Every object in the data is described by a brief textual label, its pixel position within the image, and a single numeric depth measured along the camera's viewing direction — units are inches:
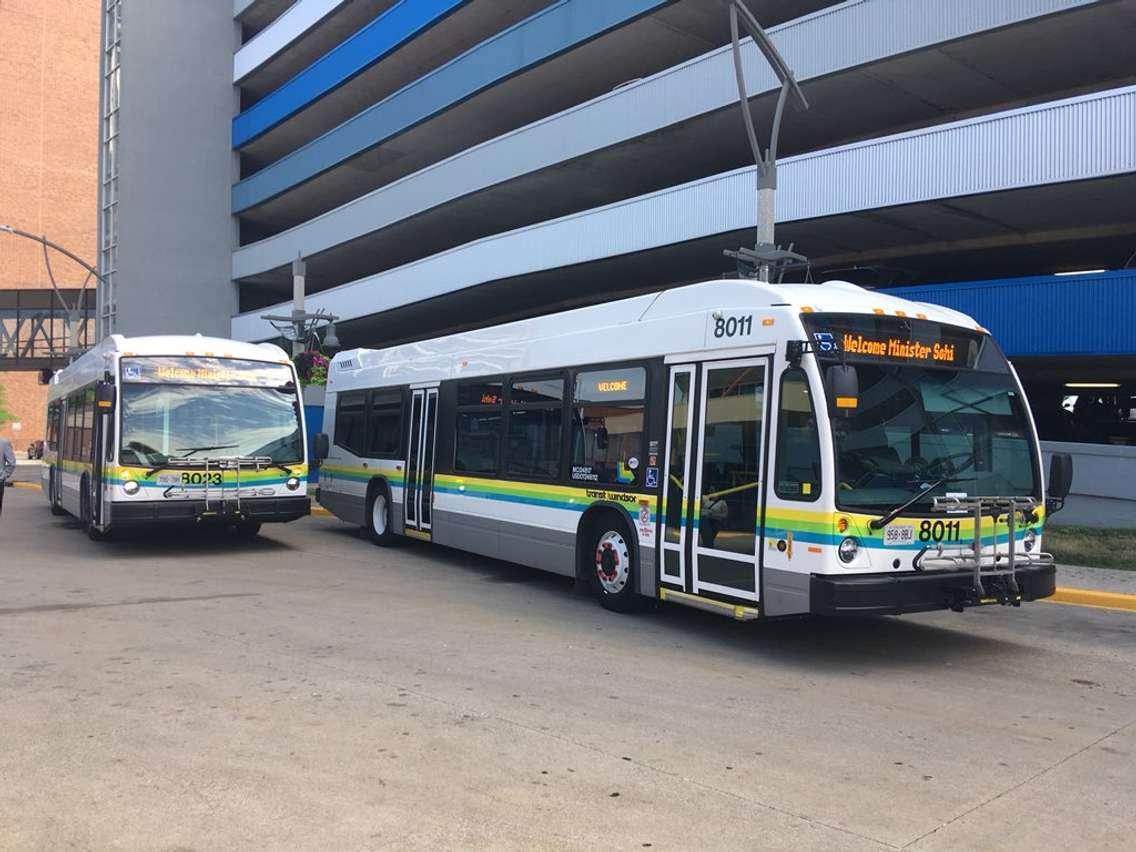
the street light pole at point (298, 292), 992.2
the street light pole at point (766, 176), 515.5
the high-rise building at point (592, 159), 680.4
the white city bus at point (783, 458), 287.1
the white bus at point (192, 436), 497.4
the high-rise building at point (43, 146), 2719.0
